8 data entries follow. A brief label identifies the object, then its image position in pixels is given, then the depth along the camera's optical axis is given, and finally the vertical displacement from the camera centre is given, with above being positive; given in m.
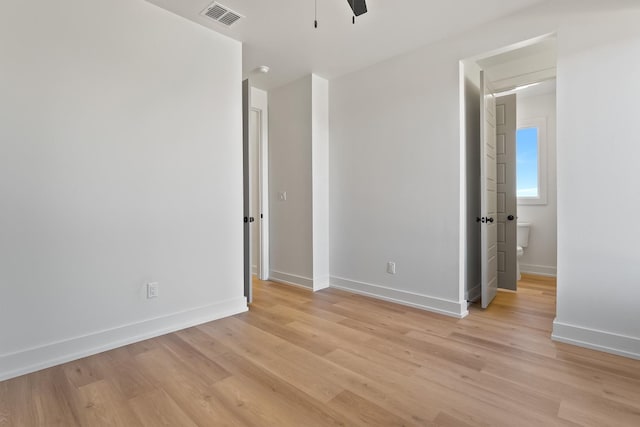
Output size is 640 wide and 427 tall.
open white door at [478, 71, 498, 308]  3.17 +0.17
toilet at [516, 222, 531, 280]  4.62 -0.40
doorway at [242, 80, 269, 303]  4.43 +0.41
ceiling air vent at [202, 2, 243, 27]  2.54 +1.55
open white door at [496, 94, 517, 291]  3.74 +0.20
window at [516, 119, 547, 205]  4.57 +0.63
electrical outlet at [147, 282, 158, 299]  2.54 -0.62
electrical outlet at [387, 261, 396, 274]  3.49 -0.63
